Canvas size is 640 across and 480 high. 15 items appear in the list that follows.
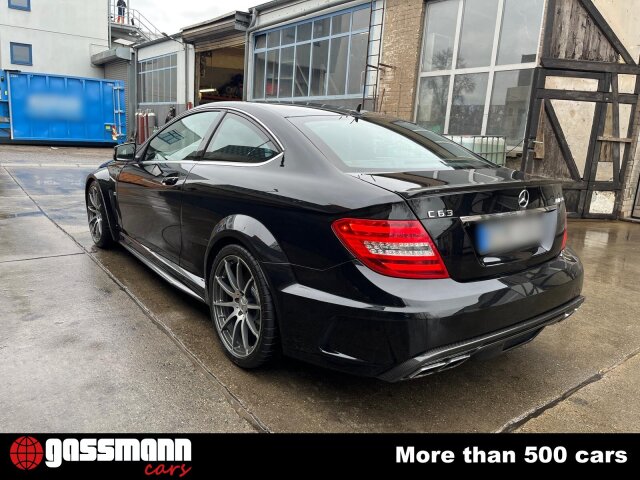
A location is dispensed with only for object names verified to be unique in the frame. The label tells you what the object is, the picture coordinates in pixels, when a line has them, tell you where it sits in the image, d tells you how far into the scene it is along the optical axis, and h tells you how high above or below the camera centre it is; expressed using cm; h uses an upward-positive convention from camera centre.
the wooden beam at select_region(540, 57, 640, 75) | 767 +136
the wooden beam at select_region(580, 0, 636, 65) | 767 +193
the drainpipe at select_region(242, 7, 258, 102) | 1398 +259
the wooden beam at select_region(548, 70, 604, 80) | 773 +121
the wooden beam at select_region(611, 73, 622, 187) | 787 +48
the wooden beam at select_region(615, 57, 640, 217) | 814 +14
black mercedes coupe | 205 -49
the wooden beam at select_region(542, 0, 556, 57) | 754 +186
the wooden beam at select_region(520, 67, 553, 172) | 773 +51
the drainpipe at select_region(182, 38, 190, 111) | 1785 +182
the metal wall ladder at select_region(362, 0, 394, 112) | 1041 +173
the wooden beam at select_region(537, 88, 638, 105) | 775 +89
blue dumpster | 1803 +36
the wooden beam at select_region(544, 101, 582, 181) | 782 +16
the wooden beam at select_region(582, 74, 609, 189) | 785 +32
